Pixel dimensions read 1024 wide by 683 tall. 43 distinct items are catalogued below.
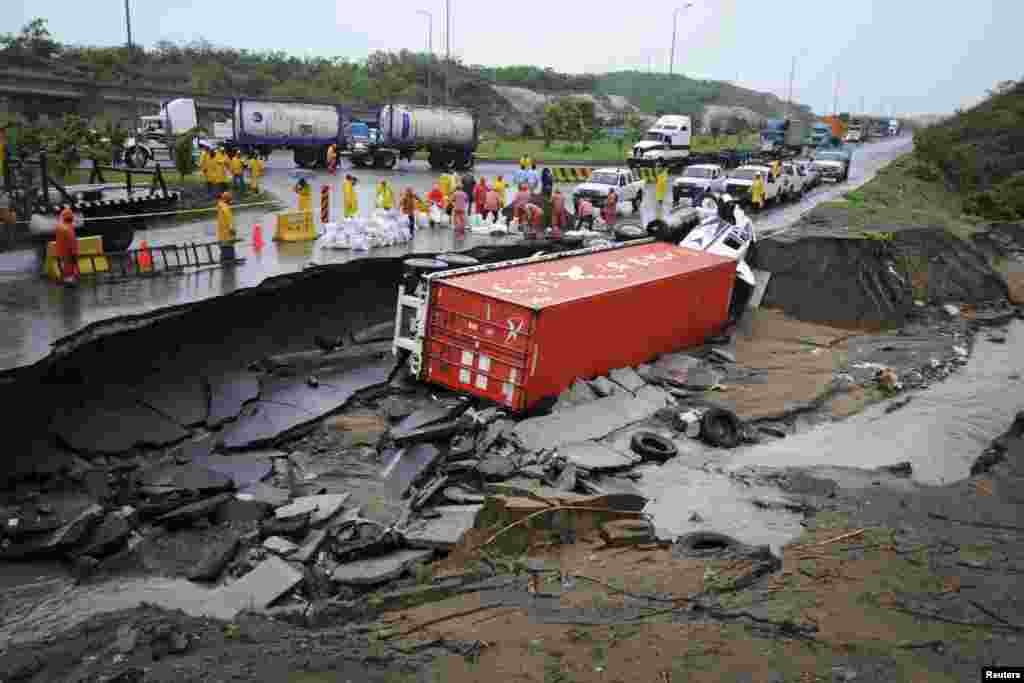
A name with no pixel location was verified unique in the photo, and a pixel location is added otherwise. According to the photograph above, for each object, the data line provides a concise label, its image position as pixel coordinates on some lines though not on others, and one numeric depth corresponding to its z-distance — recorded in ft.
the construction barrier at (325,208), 66.55
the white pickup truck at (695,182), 99.25
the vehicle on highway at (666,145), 136.56
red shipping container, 38.55
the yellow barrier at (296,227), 61.11
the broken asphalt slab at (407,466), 34.54
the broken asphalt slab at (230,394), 38.99
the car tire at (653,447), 37.65
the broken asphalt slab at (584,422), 37.09
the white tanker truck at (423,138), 124.16
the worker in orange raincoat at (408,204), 67.19
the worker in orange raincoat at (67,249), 44.97
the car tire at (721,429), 40.11
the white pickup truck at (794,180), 109.50
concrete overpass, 149.28
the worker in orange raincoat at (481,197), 75.72
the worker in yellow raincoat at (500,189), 78.38
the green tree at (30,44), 171.32
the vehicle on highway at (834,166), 140.56
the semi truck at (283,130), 112.47
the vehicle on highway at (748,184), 98.48
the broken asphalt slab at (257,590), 25.62
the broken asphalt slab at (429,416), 37.83
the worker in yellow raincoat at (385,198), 70.49
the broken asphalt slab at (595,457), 34.76
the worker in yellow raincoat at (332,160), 110.63
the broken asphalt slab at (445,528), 27.63
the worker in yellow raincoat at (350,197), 69.05
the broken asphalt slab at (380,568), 26.50
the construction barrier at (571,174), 112.17
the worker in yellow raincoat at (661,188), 104.42
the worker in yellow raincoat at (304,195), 66.59
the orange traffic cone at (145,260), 48.26
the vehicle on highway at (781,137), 182.91
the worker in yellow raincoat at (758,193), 96.68
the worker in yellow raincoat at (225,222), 53.93
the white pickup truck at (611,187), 90.53
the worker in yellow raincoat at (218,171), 80.69
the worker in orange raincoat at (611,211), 80.38
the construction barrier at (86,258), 46.01
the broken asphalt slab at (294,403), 37.93
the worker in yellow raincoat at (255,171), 87.81
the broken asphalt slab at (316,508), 30.96
